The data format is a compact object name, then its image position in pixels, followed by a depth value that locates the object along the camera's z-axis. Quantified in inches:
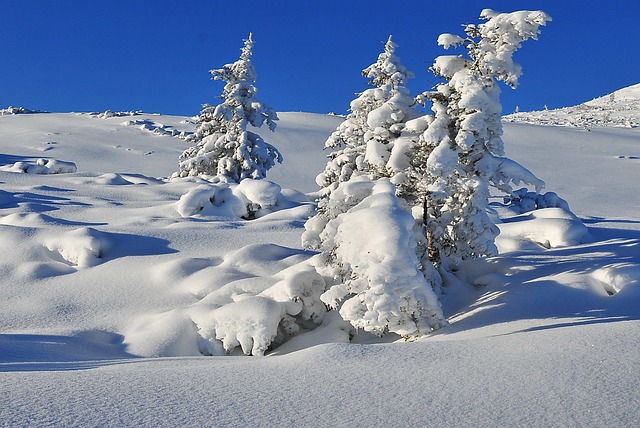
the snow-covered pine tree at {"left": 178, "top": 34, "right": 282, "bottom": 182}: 1037.2
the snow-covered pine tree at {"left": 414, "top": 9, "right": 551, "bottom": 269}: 364.8
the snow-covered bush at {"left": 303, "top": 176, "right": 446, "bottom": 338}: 293.9
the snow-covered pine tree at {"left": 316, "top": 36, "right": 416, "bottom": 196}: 404.8
